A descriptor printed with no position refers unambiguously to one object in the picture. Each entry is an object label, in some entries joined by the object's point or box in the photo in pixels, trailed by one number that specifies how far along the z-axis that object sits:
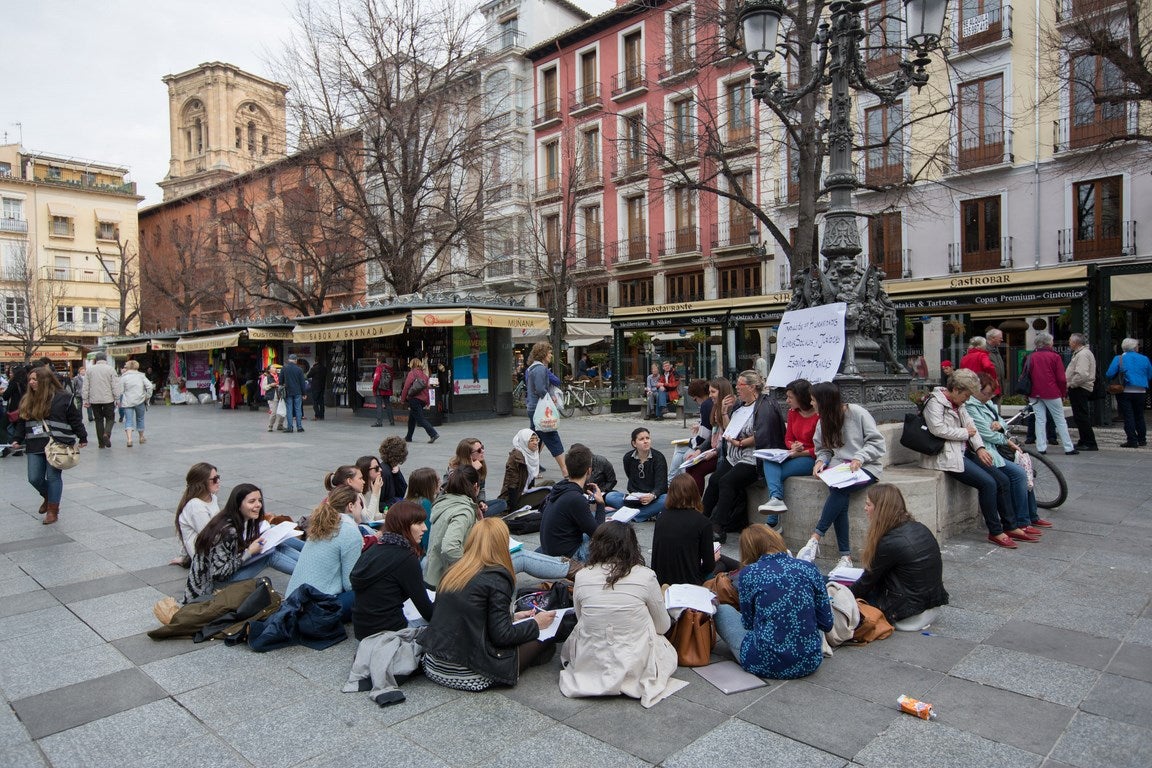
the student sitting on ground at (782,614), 3.54
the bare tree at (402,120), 20.88
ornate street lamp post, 7.08
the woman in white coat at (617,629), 3.43
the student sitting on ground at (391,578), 3.87
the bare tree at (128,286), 40.56
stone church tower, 57.75
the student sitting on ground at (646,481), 6.84
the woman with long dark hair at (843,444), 5.48
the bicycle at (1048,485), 6.92
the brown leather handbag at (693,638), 3.80
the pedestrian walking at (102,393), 13.82
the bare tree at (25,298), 45.38
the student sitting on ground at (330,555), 4.39
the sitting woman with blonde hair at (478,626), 3.49
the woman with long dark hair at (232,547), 4.84
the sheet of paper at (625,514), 5.91
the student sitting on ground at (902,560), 4.11
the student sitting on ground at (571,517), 5.21
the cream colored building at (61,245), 49.66
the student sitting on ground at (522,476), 7.28
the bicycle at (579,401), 19.95
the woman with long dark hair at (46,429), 7.45
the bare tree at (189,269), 38.06
